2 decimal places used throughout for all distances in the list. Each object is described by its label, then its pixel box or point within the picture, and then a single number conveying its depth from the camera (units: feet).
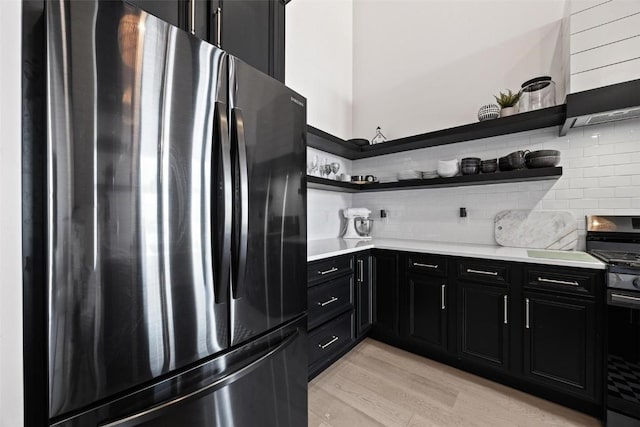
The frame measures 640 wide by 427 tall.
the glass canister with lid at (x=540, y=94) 6.84
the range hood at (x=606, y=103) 5.31
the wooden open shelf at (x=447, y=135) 6.66
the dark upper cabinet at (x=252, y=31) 4.26
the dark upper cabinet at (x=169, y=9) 3.53
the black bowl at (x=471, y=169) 7.84
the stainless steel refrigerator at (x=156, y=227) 2.20
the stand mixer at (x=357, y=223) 9.82
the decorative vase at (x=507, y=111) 7.15
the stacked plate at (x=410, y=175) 8.86
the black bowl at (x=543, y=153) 6.62
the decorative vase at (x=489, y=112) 7.39
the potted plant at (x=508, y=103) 7.16
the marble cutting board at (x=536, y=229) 6.98
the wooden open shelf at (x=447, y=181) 6.74
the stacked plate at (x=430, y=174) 8.58
